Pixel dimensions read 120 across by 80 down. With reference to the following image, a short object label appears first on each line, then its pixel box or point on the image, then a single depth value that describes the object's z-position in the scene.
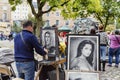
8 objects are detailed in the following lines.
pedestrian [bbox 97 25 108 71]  7.72
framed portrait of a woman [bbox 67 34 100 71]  4.27
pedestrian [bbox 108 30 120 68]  8.67
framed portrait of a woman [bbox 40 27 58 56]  5.54
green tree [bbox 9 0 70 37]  15.39
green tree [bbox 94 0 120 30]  21.72
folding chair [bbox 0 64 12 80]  4.86
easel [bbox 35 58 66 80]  5.16
